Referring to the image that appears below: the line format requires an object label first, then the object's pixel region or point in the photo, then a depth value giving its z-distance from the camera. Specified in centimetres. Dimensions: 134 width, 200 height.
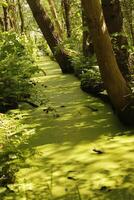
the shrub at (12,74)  889
